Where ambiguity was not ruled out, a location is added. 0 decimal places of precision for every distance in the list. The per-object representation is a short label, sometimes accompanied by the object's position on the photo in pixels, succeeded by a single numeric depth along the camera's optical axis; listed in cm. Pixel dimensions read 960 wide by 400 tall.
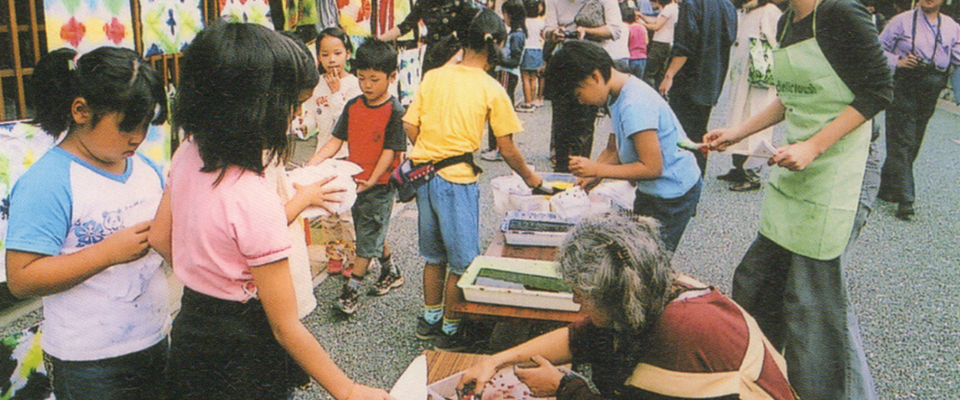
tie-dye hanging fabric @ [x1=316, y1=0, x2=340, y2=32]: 551
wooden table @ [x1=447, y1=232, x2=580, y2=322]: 249
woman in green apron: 213
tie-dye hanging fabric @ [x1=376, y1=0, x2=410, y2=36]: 690
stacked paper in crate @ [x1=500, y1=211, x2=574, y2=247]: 320
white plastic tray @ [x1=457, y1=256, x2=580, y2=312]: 247
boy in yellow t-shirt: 311
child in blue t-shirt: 271
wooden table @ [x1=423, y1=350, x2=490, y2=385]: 209
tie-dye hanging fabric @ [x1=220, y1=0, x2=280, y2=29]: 439
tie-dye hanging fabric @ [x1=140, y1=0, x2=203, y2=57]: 374
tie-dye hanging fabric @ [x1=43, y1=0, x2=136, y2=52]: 308
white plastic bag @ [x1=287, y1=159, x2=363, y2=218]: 193
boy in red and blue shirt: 348
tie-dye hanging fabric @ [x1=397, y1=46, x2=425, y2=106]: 757
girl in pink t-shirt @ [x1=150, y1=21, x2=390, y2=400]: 139
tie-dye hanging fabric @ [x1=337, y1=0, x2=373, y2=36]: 611
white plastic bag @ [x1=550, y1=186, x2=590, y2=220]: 358
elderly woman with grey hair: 157
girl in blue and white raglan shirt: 155
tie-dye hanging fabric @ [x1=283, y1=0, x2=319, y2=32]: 520
